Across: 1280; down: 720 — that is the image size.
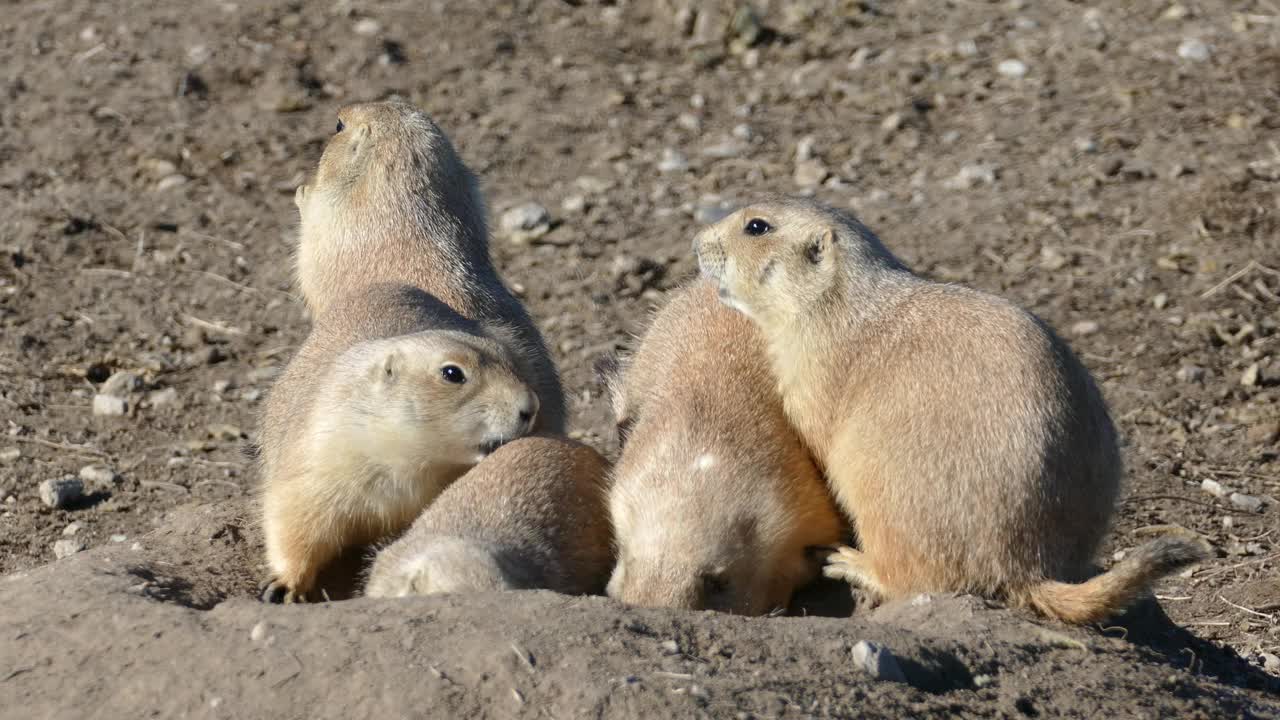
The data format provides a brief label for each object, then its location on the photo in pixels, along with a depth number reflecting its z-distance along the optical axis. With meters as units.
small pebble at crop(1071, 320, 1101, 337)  17.12
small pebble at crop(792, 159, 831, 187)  20.92
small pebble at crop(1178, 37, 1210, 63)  22.44
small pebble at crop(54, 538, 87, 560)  13.27
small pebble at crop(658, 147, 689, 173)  21.44
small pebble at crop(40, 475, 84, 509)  14.15
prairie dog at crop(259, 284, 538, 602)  10.96
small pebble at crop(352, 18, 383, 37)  24.53
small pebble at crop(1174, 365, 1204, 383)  16.09
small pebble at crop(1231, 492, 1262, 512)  13.86
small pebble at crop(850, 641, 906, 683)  8.55
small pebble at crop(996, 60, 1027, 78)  23.06
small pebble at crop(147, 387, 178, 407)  16.42
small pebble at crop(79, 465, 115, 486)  14.64
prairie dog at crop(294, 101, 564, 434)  14.70
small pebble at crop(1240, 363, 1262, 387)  15.91
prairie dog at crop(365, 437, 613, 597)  9.73
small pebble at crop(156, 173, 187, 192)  20.95
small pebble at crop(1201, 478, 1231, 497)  14.14
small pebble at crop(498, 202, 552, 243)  20.05
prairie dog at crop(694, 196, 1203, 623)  9.73
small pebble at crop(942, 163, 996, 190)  20.56
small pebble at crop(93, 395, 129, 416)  16.11
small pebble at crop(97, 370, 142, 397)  16.48
